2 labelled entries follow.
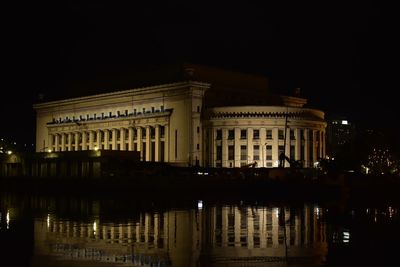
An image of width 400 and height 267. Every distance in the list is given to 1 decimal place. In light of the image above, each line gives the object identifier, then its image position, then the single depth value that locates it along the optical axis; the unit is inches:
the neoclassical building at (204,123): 4429.1
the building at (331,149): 7136.8
